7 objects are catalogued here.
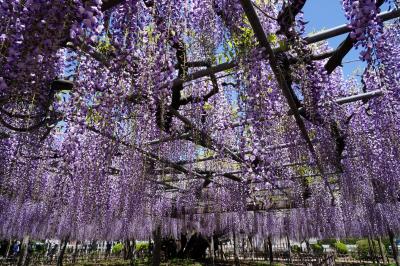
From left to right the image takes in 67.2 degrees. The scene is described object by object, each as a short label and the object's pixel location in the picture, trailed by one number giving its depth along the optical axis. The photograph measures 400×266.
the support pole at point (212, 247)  14.45
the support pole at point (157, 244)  9.63
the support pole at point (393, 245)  10.84
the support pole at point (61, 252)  11.67
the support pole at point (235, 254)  12.40
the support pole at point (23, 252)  10.01
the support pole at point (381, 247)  14.21
